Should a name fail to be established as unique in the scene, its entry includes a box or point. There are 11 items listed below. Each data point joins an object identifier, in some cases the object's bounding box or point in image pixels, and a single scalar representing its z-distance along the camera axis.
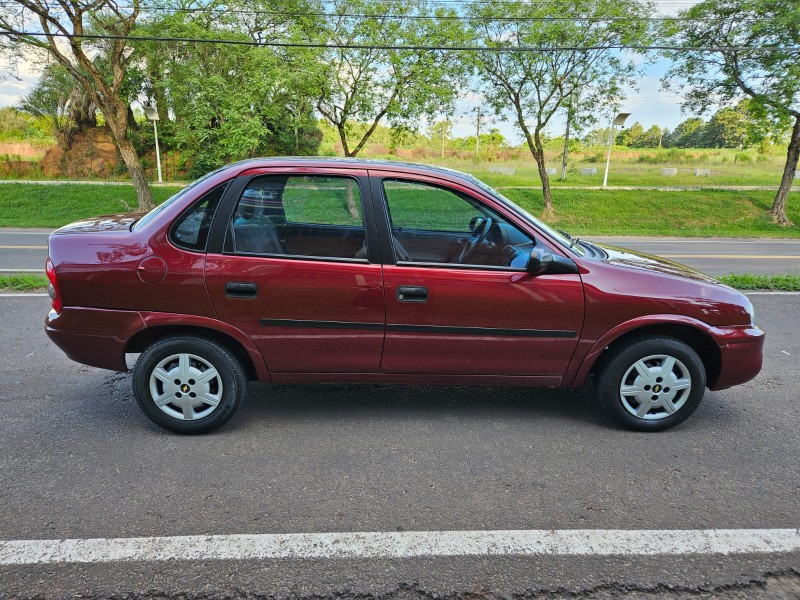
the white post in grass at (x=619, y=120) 24.16
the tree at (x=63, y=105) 27.92
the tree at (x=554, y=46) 18.33
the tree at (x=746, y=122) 19.89
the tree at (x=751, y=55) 18.61
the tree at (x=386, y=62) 16.14
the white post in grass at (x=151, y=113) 23.78
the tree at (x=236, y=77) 14.91
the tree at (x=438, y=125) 19.00
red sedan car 3.36
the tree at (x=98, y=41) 14.74
